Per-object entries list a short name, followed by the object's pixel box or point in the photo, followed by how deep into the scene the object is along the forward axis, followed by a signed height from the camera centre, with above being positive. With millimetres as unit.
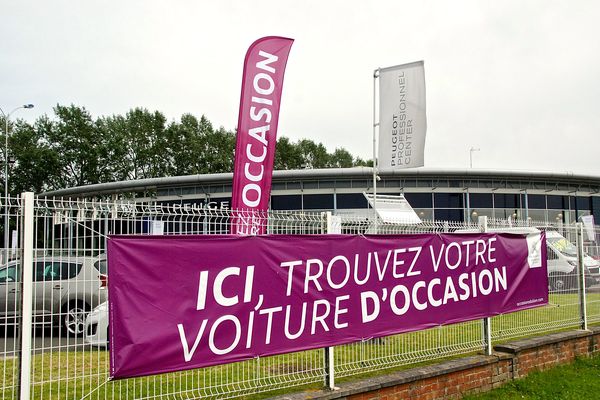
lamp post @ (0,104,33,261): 3807 -56
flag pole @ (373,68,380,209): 14131 +2343
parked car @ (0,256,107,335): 4051 -575
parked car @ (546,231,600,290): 8797 -1014
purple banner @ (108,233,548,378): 4211 -794
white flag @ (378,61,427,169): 12508 +2118
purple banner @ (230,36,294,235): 8328 +1383
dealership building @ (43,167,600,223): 32656 +1167
